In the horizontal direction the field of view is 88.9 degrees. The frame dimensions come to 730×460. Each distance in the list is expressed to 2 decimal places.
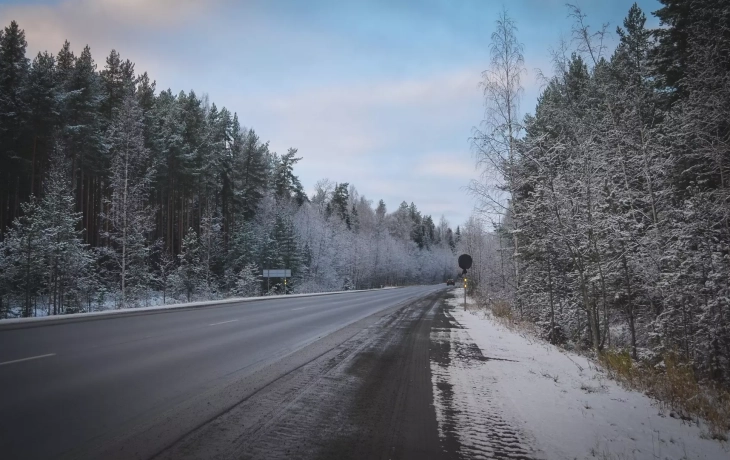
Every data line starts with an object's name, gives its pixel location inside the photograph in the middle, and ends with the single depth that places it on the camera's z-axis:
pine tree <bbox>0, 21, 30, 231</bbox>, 25.59
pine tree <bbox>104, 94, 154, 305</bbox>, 23.83
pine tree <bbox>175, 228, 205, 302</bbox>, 29.54
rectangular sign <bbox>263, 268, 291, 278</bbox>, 38.62
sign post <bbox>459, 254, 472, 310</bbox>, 21.95
